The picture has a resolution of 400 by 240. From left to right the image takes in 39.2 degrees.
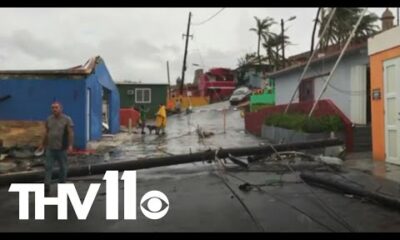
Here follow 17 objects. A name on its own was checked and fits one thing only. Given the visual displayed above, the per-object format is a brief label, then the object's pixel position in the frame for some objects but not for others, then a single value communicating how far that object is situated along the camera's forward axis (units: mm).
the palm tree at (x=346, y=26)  41844
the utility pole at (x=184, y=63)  64550
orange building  14109
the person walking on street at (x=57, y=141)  11125
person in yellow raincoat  30294
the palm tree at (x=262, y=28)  72938
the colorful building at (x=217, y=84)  68938
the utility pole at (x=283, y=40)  54806
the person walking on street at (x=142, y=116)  32822
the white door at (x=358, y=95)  19828
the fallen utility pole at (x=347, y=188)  8852
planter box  17359
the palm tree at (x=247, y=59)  73000
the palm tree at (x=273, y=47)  67188
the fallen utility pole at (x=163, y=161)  12227
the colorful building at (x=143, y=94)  50250
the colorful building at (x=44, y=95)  20719
